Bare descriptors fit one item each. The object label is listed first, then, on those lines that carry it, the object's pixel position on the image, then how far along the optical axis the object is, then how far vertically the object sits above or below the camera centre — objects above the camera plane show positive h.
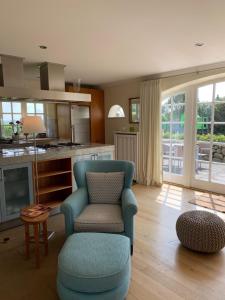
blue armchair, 2.20 -0.80
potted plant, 4.19 +0.00
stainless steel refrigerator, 5.44 +0.12
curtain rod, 3.93 +1.00
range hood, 3.20 +0.70
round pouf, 2.30 -1.09
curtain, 4.62 -0.15
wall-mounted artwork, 5.11 +0.40
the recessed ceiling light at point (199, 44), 2.80 +1.02
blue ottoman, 1.50 -0.97
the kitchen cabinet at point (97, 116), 5.67 +0.31
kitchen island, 2.95 -0.66
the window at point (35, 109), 4.52 +0.40
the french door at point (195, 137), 4.24 -0.20
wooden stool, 2.18 -0.99
